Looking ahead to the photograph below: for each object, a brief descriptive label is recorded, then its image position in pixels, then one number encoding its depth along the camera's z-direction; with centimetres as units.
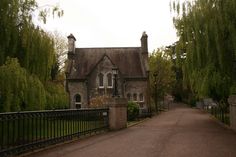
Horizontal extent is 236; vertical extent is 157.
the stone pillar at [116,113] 1127
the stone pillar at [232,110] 1047
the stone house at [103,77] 2665
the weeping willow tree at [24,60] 770
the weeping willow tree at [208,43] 1150
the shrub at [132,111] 1854
